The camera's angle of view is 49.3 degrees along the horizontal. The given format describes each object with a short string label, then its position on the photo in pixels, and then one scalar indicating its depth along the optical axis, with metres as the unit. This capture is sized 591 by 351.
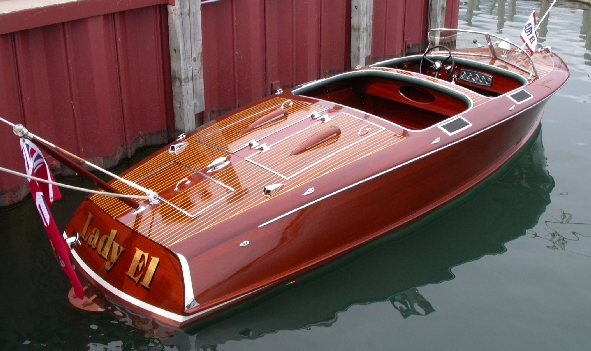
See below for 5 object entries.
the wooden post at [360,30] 9.20
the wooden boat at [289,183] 4.77
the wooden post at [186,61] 6.98
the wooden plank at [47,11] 5.77
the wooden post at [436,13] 10.52
